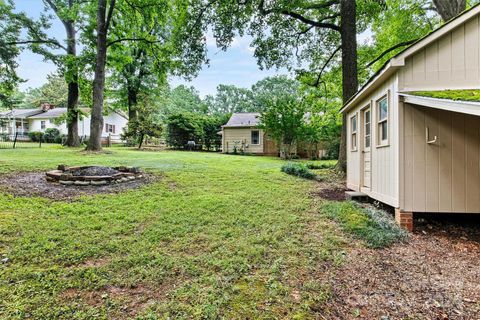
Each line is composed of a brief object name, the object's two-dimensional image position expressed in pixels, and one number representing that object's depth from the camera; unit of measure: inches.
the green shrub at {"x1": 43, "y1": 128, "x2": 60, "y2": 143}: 1115.2
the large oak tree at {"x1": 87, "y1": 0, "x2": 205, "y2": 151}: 467.3
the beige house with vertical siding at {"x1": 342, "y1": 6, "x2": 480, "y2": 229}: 169.8
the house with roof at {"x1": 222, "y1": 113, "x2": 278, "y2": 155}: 869.8
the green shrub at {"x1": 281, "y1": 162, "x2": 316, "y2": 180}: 368.2
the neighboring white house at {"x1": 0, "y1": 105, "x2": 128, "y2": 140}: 1234.0
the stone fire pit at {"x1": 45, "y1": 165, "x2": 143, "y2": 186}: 267.7
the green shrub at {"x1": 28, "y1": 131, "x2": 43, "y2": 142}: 1138.7
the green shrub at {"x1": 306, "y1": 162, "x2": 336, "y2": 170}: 471.4
